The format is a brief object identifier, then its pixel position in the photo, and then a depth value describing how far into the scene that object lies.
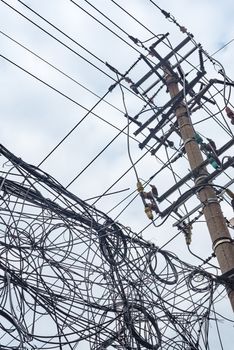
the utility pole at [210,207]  11.86
